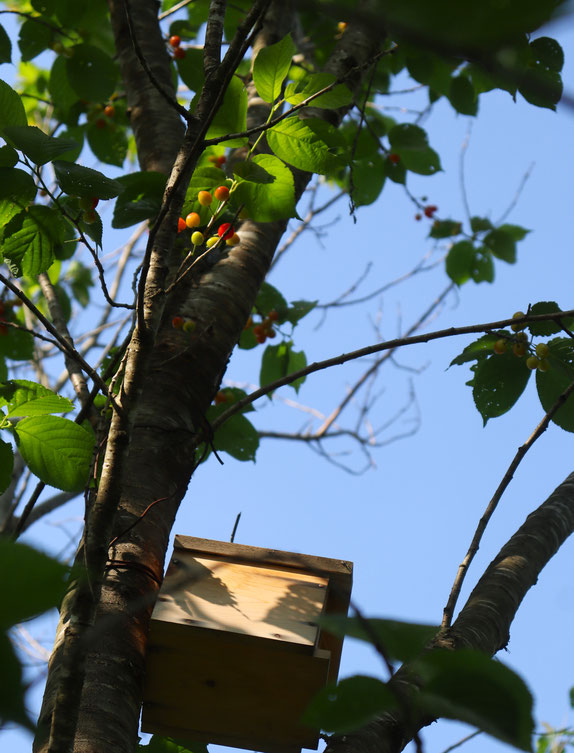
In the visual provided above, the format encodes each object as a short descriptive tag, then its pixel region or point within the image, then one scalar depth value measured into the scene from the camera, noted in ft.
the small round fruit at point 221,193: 13.03
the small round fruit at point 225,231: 13.00
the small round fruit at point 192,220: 13.15
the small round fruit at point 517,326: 13.43
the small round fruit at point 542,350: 13.43
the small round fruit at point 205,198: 13.15
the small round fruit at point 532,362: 13.46
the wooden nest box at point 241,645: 12.74
